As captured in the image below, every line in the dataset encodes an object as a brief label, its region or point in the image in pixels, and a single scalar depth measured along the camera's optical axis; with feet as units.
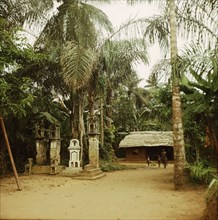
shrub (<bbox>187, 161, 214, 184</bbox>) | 32.83
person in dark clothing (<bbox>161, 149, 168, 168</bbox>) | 64.75
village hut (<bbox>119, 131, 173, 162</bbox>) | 81.87
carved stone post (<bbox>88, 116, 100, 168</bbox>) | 49.24
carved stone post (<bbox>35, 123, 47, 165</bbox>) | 52.37
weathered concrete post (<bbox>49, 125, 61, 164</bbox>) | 51.13
